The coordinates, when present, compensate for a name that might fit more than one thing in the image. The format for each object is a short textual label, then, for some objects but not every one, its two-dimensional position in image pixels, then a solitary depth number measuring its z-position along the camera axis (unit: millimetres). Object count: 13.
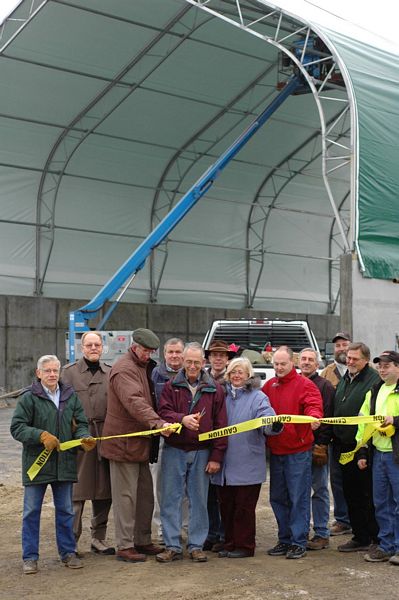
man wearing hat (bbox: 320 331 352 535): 8141
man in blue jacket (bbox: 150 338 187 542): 7363
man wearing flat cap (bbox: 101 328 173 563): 6949
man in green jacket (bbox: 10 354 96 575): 6688
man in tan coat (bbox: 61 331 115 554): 7308
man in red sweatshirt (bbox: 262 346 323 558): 7215
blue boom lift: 20734
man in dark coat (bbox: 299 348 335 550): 7512
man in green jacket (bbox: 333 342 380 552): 7406
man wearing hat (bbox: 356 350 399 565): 6887
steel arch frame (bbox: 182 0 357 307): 15492
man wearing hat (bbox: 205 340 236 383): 7980
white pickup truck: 14453
